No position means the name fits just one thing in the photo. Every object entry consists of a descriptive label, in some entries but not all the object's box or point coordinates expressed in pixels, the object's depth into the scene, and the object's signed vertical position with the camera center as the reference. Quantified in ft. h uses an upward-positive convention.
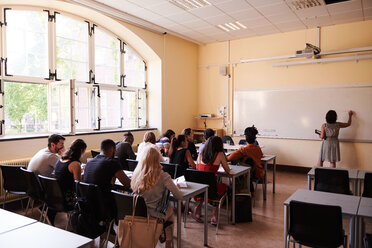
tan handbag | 7.79 -3.20
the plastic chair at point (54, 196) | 10.17 -2.92
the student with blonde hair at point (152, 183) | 8.55 -2.03
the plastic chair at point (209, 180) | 11.91 -2.69
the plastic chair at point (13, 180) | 12.06 -2.75
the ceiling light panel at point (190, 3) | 18.06 +7.27
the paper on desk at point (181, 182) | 10.21 -2.42
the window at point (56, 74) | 16.52 +2.79
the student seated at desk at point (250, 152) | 14.80 -1.88
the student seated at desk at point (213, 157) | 12.66 -1.83
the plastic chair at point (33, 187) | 11.15 -2.82
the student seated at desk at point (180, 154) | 13.69 -1.86
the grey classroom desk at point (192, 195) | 9.34 -2.68
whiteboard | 21.49 +0.57
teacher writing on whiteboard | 20.34 -1.60
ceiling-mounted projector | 21.02 +4.84
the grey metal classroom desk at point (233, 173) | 12.71 -2.61
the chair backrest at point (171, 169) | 13.08 -2.45
